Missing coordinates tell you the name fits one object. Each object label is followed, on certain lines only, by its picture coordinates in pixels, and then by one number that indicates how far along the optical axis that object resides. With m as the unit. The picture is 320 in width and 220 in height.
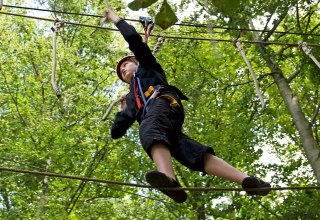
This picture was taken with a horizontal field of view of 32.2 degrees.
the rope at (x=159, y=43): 4.82
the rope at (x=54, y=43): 4.82
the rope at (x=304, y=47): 6.39
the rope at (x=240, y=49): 5.32
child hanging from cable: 3.15
